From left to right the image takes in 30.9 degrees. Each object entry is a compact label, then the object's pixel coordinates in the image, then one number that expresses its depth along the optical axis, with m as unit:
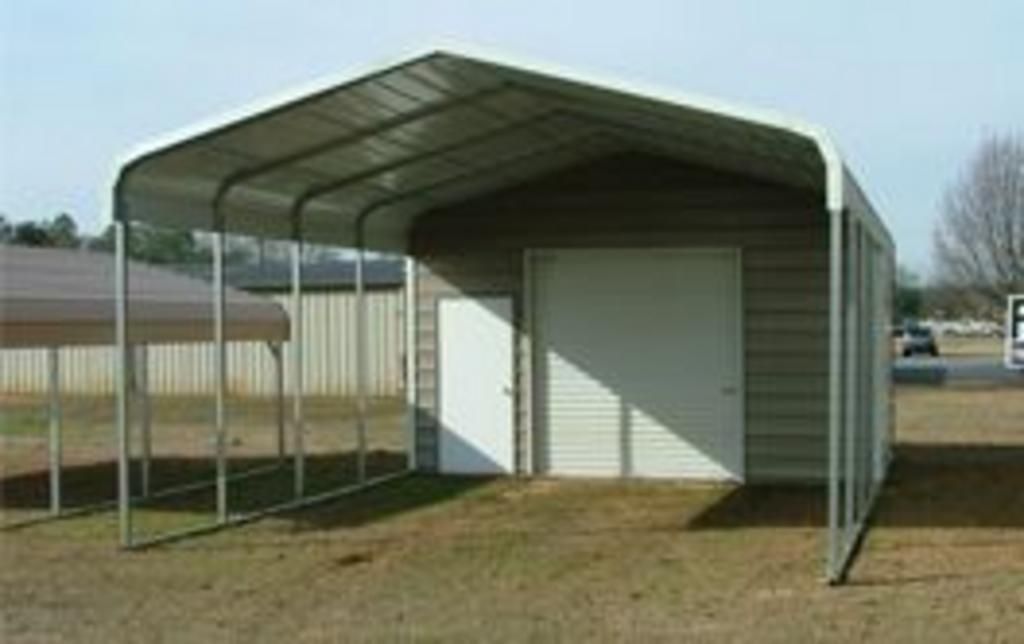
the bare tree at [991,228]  62.31
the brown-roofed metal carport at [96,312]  15.98
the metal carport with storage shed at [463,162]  12.75
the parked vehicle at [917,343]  71.44
